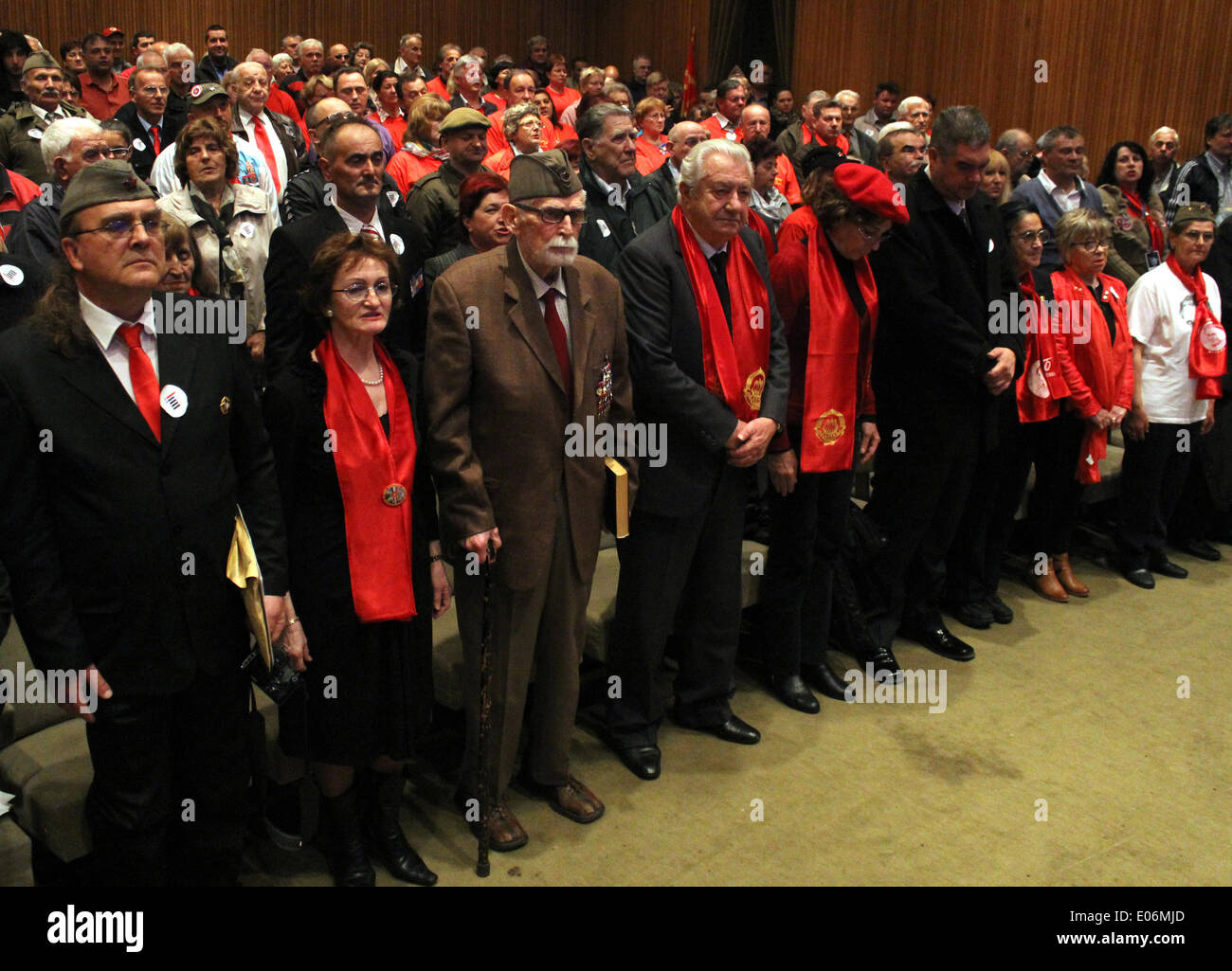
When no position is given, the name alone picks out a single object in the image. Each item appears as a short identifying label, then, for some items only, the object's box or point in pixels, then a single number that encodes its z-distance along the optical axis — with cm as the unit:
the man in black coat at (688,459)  318
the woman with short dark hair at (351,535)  250
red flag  1145
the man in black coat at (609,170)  448
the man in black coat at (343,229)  285
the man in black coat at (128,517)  208
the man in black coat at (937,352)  371
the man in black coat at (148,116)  565
